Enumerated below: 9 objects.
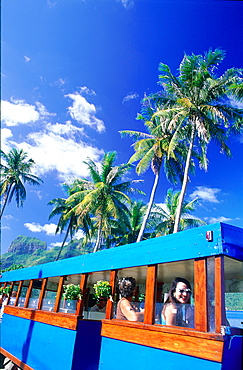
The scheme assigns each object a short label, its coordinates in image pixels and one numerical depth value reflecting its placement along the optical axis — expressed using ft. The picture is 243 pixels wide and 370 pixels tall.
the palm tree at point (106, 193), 69.46
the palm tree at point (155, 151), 59.93
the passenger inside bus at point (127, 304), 13.46
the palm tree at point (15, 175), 99.14
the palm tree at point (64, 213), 103.48
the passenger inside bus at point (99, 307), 18.81
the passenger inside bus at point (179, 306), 10.83
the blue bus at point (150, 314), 9.90
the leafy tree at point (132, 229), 92.43
